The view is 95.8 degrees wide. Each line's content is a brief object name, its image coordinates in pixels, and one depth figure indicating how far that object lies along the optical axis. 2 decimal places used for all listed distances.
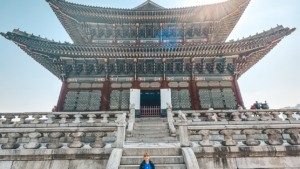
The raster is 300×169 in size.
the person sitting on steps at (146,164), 3.92
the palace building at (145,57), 11.55
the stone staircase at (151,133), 7.51
